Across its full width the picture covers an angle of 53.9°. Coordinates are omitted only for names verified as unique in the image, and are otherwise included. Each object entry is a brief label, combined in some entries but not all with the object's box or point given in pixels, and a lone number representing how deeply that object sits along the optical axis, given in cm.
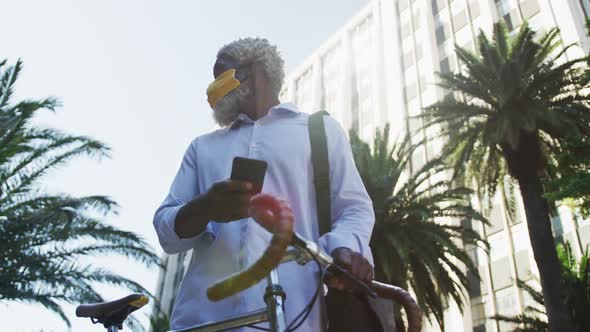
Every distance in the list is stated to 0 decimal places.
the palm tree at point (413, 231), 1691
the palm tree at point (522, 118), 1522
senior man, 168
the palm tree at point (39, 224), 1007
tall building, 2766
